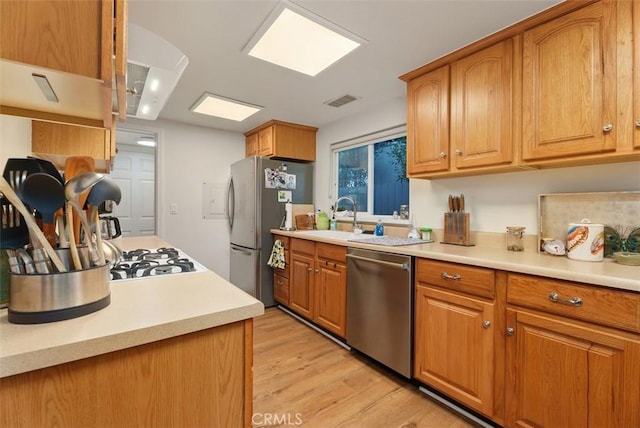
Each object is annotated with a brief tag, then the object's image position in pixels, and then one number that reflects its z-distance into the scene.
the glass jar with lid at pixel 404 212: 2.69
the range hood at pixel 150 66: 1.02
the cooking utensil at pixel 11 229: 0.67
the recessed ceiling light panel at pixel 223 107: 2.79
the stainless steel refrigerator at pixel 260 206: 3.31
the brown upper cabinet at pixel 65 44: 0.60
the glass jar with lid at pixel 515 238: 1.79
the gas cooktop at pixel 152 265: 1.12
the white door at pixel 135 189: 4.69
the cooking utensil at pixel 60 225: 0.71
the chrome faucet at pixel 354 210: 2.97
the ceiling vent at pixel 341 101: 2.69
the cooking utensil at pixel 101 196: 0.73
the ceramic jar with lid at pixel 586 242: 1.43
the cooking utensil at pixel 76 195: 0.65
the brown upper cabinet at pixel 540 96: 1.32
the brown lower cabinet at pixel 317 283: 2.39
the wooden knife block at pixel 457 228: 2.02
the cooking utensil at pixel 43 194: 0.63
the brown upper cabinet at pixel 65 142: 1.60
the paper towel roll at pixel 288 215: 3.40
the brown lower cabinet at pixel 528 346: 1.09
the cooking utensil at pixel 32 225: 0.56
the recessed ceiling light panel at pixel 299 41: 1.58
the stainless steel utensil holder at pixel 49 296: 0.61
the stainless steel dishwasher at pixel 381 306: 1.82
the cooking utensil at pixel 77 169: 0.75
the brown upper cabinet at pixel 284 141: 3.47
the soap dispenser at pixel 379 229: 2.75
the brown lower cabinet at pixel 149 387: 0.56
